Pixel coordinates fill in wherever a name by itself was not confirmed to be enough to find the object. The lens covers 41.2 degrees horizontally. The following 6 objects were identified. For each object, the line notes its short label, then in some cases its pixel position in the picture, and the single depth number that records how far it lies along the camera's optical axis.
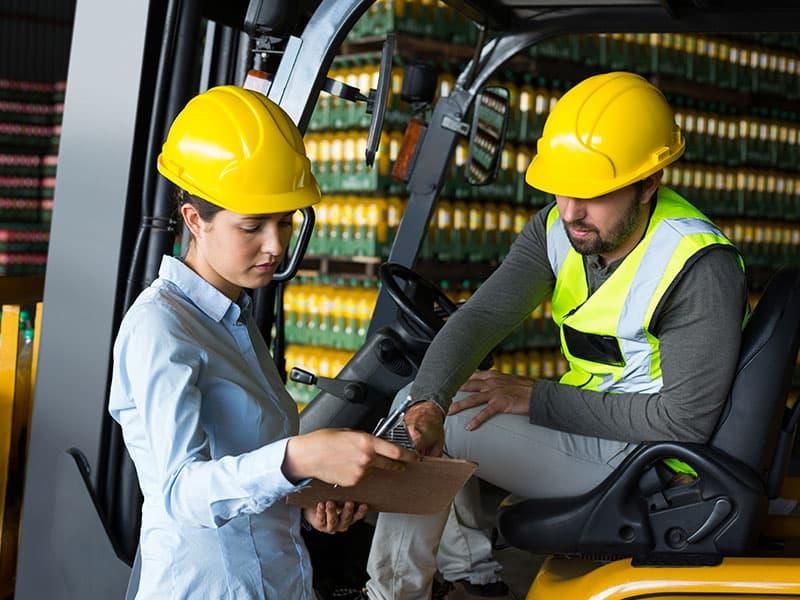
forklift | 2.35
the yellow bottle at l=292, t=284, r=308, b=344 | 6.74
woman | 1.65
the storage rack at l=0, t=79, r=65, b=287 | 10.98
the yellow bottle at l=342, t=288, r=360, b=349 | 6.38
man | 2.41
